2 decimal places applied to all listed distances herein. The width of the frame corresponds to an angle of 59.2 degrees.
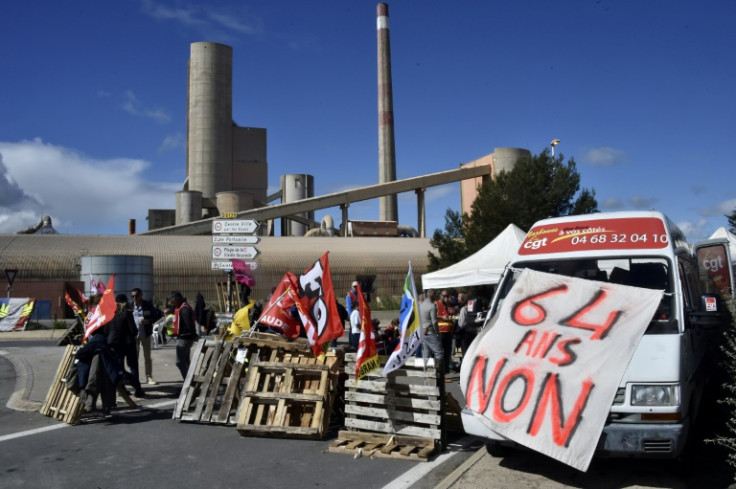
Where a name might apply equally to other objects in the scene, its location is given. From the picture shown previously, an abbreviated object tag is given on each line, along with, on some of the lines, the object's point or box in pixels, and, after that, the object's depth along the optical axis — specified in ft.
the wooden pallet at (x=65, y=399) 28.76
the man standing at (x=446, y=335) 45.06
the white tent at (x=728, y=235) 51.57
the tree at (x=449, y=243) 90.22
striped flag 24.13
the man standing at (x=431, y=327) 39.01
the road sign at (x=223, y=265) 43.56
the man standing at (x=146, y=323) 39.52
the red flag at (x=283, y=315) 29.58
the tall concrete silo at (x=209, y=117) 193.57
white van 17.89
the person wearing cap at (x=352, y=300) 54.14
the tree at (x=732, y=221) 104.85
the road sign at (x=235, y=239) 43.19
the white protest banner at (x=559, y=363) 17.97
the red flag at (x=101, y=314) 29.78
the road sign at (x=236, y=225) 43.09
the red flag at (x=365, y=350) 24.62
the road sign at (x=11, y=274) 86.11
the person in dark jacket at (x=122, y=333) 33.09
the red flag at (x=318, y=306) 26.94
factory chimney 202.59
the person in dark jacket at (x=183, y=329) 35.88
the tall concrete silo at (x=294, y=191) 209.77
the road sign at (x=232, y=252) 43.09
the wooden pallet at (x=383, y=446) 22.72
